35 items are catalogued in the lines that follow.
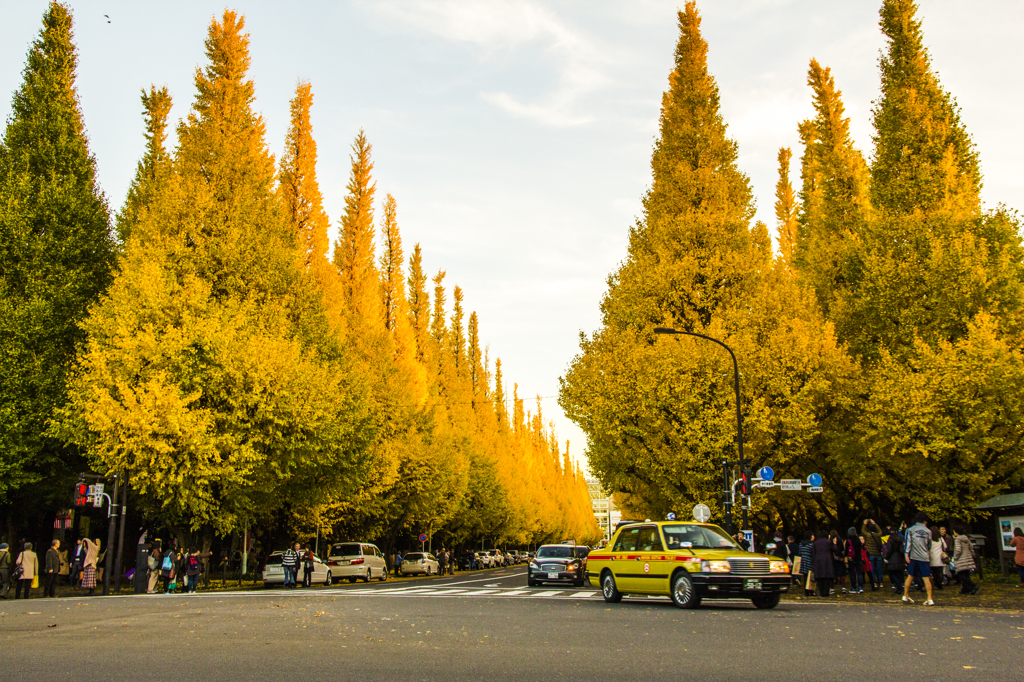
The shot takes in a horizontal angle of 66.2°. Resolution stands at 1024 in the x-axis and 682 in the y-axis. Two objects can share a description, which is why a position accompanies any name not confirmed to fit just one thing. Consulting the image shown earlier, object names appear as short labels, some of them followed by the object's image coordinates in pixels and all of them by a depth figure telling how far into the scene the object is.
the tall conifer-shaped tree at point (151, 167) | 26.56
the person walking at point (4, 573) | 19.97
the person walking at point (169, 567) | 23.23
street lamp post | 21.89
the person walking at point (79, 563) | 23.41
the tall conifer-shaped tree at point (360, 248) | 38.72
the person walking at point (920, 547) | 15.57
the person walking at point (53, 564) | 20.64
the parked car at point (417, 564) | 42.86
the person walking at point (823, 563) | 19.06
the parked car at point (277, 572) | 28.86
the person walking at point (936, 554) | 17.12
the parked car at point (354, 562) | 32.50
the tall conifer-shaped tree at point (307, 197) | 34.22
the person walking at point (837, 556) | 19.88
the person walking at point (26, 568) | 20.02
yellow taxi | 14.44
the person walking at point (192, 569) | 23.28
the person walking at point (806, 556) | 20.23
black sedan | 26.83
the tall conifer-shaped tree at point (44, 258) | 24.53
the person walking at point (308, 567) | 28.59
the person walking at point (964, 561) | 17.94
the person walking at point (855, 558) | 20.58
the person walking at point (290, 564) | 26.57
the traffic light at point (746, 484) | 21.70
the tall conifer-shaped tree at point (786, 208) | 47.00
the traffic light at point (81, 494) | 21.12
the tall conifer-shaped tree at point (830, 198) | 30.17
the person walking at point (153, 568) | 23.34
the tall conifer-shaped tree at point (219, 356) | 21.77
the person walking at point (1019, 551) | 19.09
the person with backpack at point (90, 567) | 22.42
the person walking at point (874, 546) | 22.06
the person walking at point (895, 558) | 19.34
